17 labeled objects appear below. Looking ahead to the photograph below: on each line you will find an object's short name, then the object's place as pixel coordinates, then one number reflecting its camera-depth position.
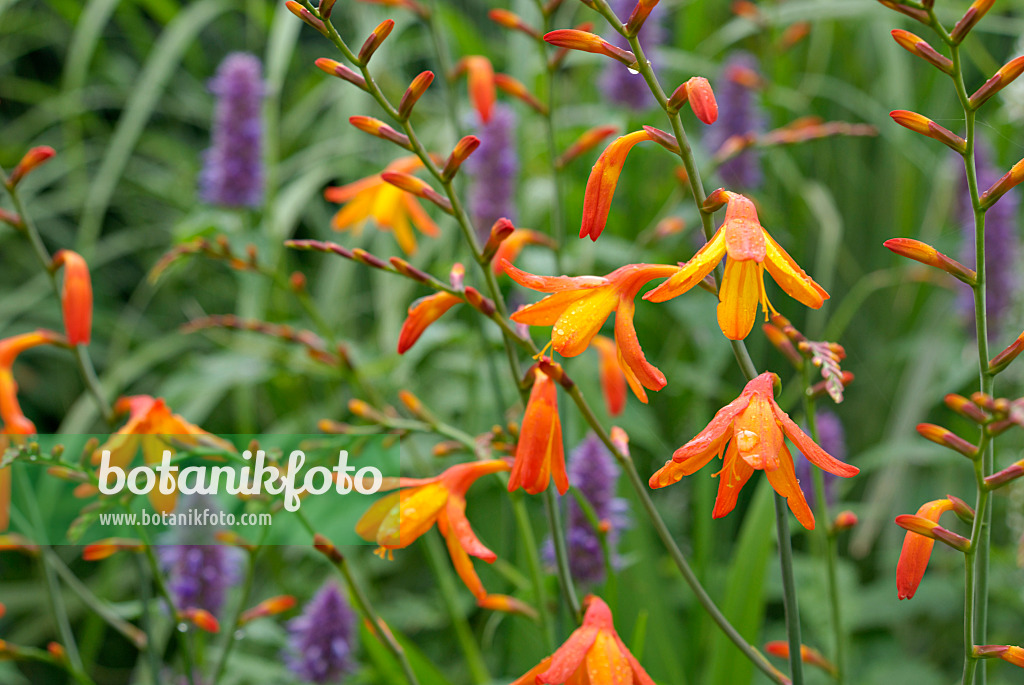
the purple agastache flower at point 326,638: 1.19
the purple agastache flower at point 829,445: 1.35
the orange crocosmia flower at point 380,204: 1.19
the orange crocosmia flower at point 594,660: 0.99
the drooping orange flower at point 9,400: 1.07
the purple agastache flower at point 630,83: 1.90
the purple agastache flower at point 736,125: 2.01
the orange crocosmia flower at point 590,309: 0.99
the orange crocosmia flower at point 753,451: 0.97
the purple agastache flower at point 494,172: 1.74
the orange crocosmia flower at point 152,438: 1.05
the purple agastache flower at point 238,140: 1.84
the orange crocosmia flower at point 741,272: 0.97
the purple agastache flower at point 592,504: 1.15
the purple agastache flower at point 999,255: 1.77
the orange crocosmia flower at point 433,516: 1.01
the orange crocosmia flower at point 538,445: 0.99
